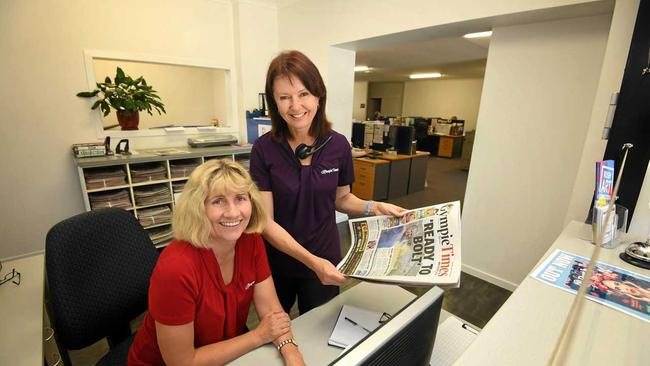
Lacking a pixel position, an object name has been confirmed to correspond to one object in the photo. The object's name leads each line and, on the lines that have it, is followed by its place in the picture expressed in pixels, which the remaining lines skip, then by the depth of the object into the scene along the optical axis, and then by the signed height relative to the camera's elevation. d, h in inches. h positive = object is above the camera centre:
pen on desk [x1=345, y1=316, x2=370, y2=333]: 36.0 -25.8
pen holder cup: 47.4 -16.4
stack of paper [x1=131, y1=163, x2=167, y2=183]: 102.9 -21.8
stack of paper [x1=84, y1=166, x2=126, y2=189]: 94.3 -22.0
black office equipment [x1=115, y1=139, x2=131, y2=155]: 104.5 -13.7
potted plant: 101.7 +5.1
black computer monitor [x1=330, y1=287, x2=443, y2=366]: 17.4 -14.4
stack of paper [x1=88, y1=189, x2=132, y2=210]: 97.5 -30.2
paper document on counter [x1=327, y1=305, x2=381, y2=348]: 34.1 -25.8
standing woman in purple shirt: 41.3 -9.4
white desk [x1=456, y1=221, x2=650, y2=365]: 26.0 -20.6
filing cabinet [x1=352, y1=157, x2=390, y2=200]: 171.3 -35.4
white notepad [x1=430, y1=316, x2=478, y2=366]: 35.0 -28.2
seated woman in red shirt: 31.5 -20.1
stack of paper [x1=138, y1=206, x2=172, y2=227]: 106.3 -38.4
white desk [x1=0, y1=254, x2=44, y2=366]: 34.6 -28.8
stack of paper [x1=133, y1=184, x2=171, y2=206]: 105.0 -30.3
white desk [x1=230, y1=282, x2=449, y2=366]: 32.3 -26.4
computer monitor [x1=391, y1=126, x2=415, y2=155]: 190.2 -12.1
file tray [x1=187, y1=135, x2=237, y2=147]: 121.3 -11.5
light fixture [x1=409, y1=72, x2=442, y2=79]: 334.6 +55.1
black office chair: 38.0 -24.0
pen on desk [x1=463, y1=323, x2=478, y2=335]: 39.2 -28.1
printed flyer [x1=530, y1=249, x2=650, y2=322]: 33.4 -20.0
